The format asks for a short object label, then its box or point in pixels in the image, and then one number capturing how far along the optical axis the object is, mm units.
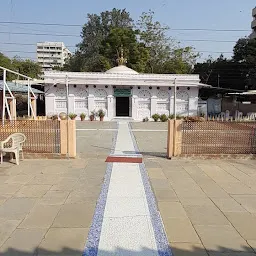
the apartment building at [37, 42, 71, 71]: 113438
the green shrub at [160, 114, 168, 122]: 23906
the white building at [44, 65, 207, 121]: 23859
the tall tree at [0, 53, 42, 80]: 47944
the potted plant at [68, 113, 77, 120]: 23061
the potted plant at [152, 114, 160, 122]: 23991
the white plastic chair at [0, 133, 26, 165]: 7441
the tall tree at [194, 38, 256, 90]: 34188
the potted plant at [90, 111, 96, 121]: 23859
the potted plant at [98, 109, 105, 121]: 23859
